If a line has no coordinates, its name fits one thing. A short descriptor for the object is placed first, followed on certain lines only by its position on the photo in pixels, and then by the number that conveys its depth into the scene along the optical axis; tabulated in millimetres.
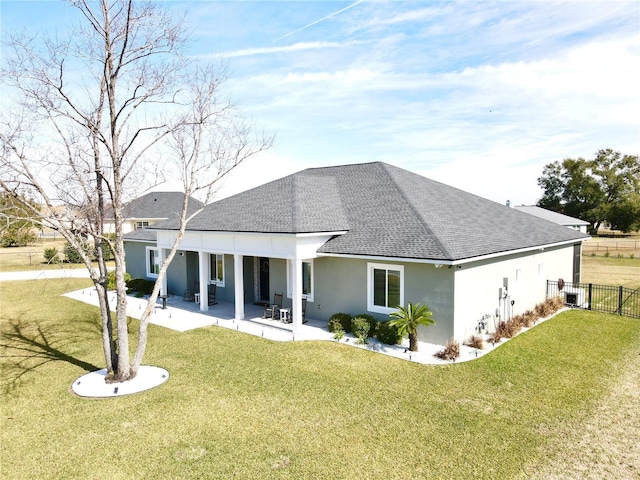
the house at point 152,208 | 46469
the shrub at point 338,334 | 13695
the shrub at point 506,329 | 13867
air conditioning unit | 19109
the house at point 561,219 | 38262
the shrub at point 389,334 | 13016
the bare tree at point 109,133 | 9273
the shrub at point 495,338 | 13320
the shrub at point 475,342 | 12703
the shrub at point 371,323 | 13789
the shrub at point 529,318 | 15523
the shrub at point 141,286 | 22734
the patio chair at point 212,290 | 20719
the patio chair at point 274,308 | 16984
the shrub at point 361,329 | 13547
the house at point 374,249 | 13234
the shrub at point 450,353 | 11727
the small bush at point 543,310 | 16953
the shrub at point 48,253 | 34469
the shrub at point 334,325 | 14391
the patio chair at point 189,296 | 20959
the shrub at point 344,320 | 14557
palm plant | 12367
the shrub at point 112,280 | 24844
